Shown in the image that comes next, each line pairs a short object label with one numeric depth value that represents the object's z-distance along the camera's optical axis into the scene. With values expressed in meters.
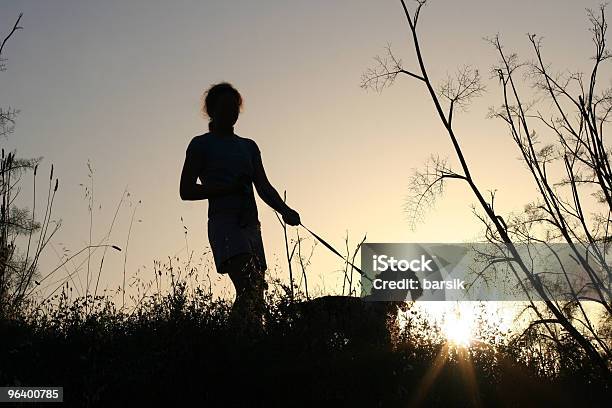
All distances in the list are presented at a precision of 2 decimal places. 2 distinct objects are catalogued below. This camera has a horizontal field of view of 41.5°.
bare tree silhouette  7.48
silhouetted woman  5.76
